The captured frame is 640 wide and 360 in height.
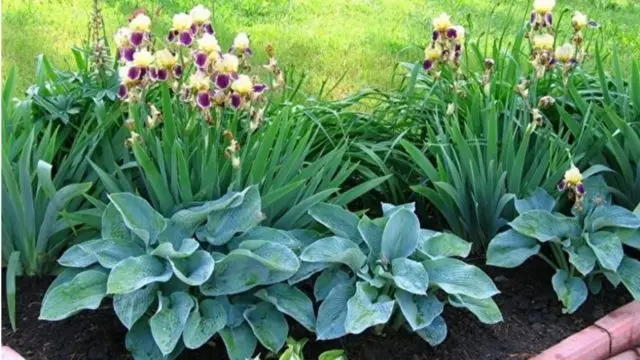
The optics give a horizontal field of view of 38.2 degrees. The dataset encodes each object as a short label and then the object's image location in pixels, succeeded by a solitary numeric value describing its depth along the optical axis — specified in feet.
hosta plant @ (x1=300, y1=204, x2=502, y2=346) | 8.24
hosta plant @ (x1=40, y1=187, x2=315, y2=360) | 7.90
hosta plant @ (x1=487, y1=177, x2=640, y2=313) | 9.43
